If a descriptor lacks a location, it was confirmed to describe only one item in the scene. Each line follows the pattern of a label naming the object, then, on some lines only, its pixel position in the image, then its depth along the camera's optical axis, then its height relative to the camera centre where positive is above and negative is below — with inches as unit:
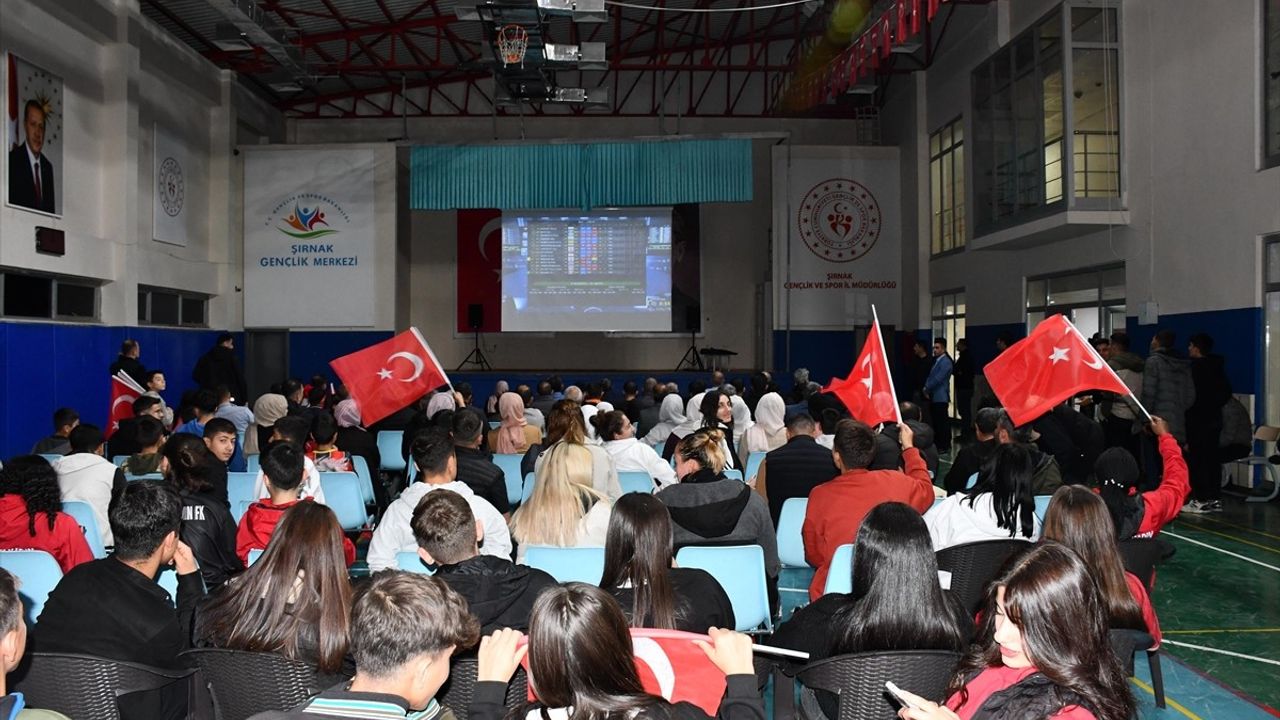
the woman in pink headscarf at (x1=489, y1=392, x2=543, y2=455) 274.8 -18.0
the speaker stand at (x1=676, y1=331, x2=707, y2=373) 714.3 +3.8
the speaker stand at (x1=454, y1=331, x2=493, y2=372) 727.3 +3.8
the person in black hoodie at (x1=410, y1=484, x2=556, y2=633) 104.6 -22.1
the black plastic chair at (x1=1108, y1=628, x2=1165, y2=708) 107.8 -31.6
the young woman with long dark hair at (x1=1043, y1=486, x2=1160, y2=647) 110.8 -20.0
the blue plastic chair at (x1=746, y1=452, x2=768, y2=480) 250.8 -25.3
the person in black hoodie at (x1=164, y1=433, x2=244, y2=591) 143.8 -24.8
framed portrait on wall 416.2 +99.8
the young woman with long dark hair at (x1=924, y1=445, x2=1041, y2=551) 145.3 -21.9
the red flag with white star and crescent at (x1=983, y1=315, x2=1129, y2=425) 194.1 -1.7
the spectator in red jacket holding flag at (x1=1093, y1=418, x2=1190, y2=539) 150.0 -20.4
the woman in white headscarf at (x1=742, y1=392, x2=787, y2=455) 270.8 -18.2
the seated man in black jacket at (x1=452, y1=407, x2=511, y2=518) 195.8 -22.2
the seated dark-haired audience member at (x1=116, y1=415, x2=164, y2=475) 197.2 -17.6
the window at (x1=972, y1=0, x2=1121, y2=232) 428.5 +113.9
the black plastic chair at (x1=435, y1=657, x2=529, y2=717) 88.1 -29.1
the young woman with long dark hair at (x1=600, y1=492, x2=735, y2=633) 102.3 -22.9
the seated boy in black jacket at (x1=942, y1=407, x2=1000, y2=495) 215.3 -19.8
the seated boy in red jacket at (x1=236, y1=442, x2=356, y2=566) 146.3 -20.3
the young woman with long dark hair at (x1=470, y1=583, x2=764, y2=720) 62.5 -18.9
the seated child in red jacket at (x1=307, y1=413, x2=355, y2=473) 223.5 -19.7
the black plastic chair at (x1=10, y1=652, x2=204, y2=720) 86.3 -28.0
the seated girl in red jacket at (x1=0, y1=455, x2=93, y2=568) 145.2 -21.7
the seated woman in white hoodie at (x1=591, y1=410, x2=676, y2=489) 217.0 -19.8
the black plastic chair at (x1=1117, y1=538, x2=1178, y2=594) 139.5 -27.0
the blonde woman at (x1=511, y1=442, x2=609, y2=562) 148.3 -22.3
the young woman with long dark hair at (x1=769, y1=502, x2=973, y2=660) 94.6 -22.3
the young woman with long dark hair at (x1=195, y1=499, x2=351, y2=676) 96.0 -23.4
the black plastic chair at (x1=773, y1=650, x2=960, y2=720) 89.0 -28.4
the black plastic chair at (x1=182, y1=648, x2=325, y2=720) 91.9 -29.3
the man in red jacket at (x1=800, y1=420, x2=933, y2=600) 154.3 -20.7
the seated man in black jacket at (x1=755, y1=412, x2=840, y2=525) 203.0 -21.7
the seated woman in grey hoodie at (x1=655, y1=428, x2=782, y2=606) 153.5 -23.3
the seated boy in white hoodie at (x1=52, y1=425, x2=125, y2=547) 182.5 -21.2
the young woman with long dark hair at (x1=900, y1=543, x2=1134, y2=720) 66.0 -19.8
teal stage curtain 611.8 +118.7
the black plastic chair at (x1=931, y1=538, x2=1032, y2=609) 137.3 -27.8
